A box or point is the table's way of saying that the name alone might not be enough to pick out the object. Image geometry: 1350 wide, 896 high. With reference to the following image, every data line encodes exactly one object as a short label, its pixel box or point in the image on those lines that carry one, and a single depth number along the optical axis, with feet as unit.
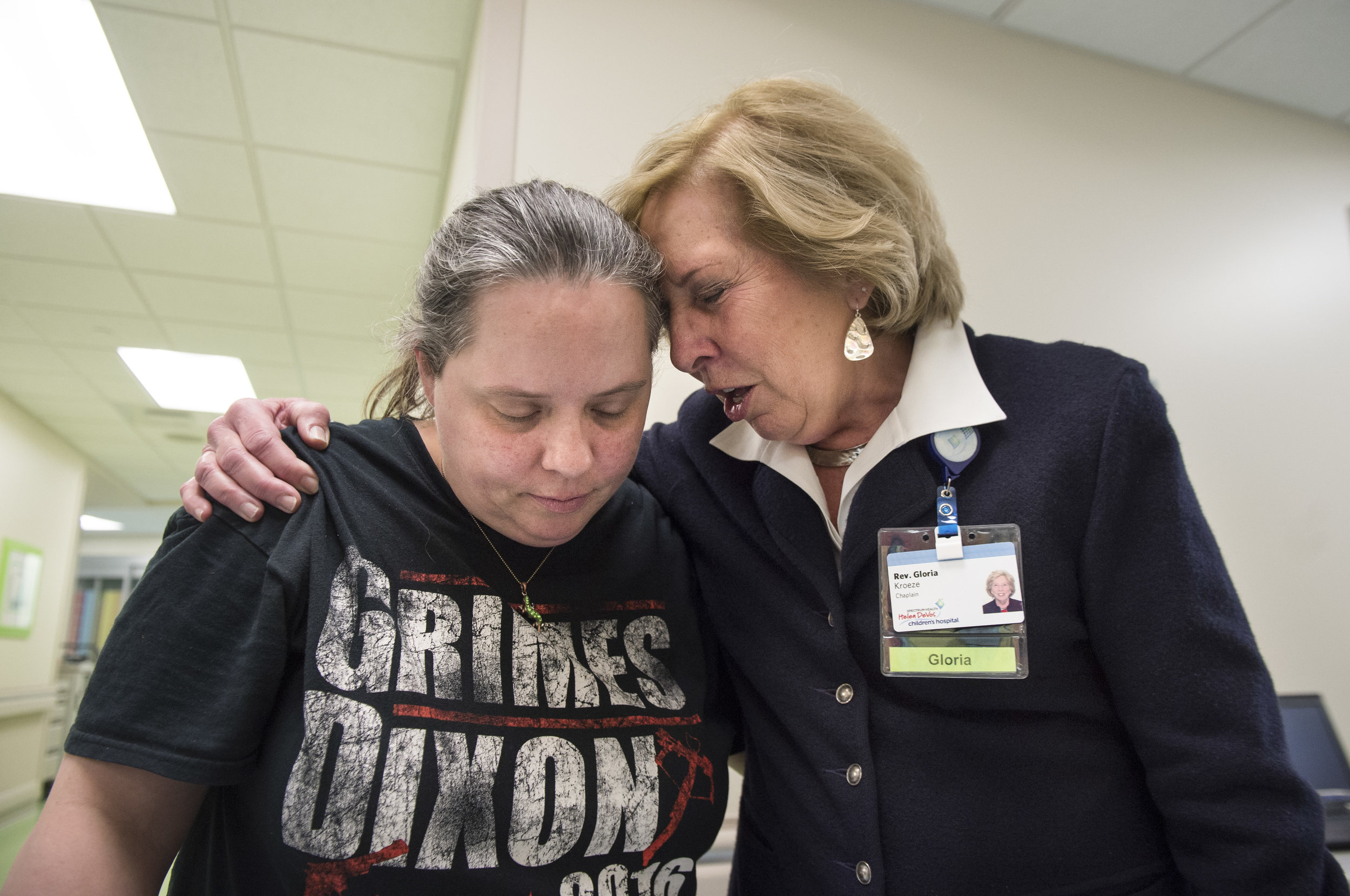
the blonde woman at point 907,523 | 2.82
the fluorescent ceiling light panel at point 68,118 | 8.21
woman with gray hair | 2.57
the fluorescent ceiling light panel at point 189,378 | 16.21
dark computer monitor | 6.96
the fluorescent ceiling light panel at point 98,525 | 35.24
